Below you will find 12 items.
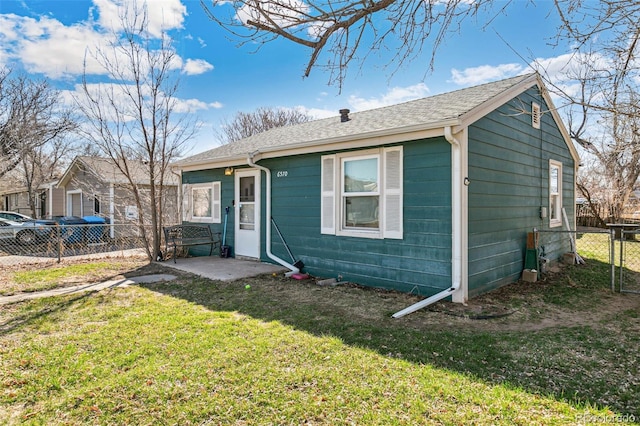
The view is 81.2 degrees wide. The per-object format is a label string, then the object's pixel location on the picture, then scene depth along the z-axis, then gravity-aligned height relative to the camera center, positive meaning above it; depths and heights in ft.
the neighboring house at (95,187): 45.80 +3.33
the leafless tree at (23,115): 59.93 +16.56
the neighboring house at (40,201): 59.52 +2.33
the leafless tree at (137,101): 25.89 +7.96
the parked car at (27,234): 37.32 -2.23
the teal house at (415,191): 17.17 +1.27
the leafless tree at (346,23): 10.48 +5.68
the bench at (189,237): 27.84 -1.87
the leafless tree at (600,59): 11.47 +5.66
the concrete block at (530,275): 21.42 -3.59
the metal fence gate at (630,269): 19.66 -3.76
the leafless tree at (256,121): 93.86 +23.40
